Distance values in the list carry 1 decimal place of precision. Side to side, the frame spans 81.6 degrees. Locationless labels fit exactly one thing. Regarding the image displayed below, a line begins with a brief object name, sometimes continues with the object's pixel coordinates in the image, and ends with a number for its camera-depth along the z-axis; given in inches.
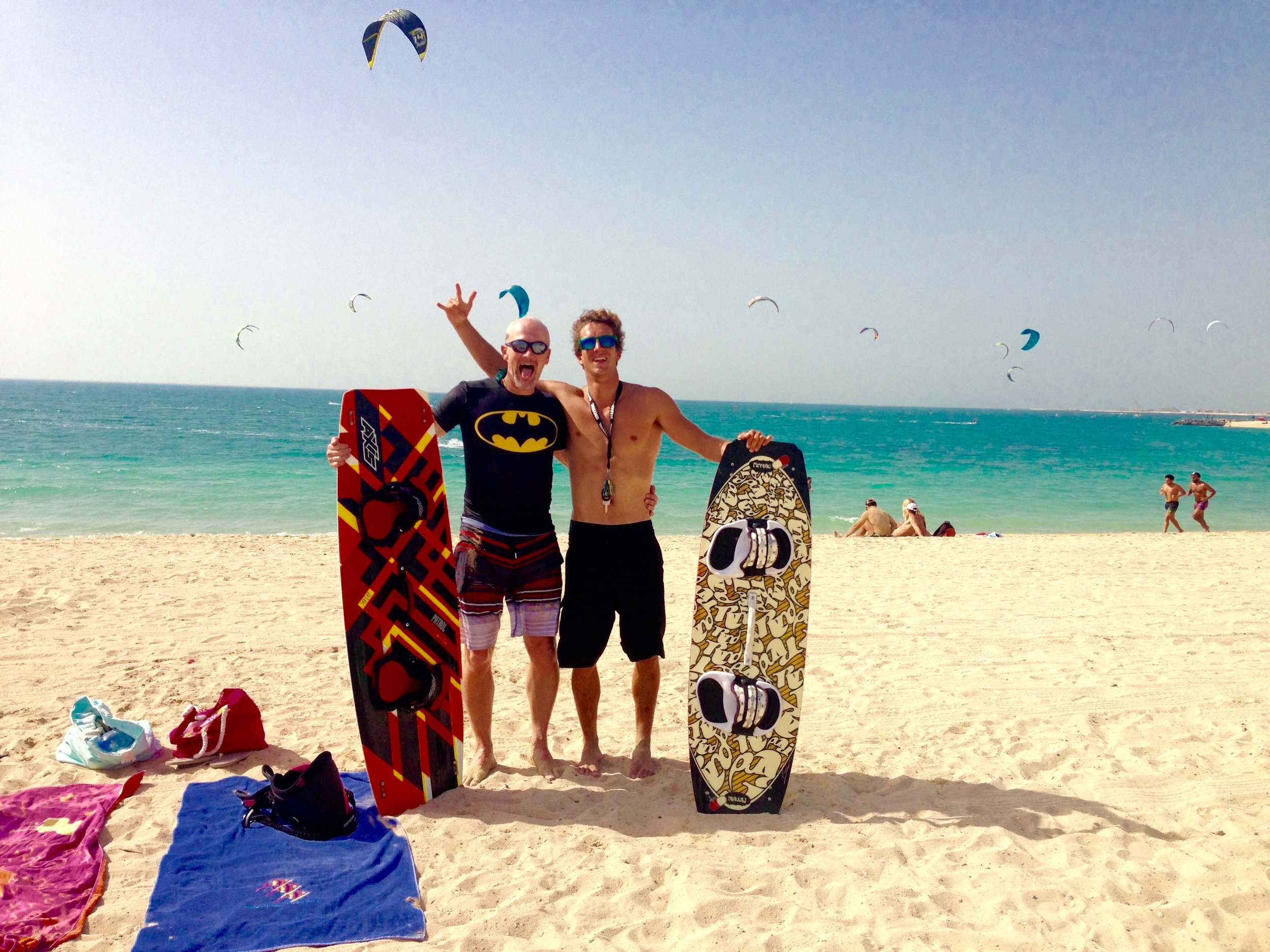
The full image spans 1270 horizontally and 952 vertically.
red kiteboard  128.3
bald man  128.6
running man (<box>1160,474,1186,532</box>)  595.2
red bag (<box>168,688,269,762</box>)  138.5
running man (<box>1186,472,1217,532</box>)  607.8
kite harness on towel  115.3
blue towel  90.6
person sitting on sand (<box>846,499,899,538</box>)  523.2
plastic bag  132.7
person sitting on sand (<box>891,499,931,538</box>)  510.9
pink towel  89.4
